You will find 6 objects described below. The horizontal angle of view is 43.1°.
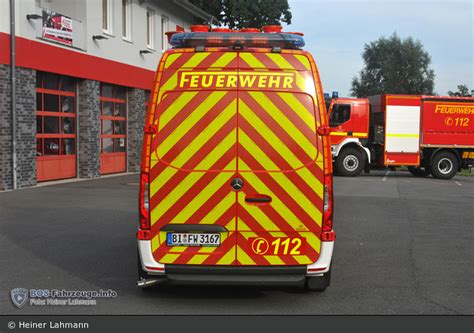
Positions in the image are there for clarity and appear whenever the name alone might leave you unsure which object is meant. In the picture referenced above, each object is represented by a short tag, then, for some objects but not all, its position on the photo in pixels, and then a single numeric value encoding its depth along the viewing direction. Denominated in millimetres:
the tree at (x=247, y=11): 34781
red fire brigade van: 5117
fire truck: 22422
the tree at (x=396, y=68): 64625
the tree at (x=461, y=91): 60322
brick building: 14852
